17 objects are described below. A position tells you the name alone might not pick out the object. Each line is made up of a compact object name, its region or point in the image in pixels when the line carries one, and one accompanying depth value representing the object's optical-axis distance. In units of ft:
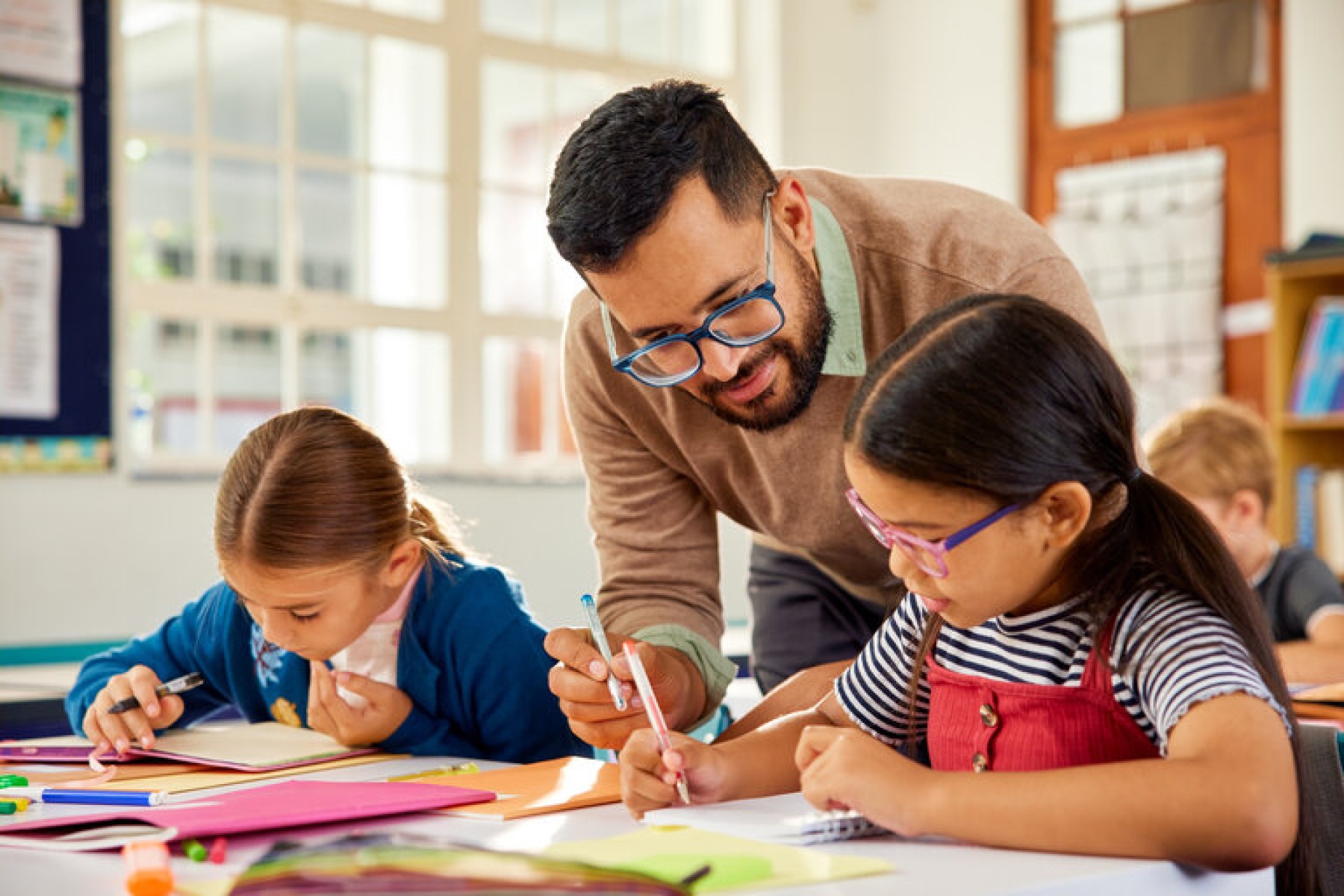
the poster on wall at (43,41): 13.00
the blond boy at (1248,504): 9.12
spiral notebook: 3.34
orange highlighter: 2.89
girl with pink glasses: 3.11
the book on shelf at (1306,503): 13.88
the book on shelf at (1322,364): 13.69
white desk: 2.89
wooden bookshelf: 13.87
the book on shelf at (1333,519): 14.65
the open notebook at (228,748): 4.79
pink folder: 3.44
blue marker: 4.00
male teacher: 4.70
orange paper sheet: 3.81
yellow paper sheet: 2.90
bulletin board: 13.30
